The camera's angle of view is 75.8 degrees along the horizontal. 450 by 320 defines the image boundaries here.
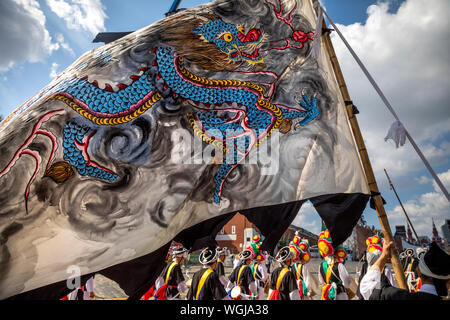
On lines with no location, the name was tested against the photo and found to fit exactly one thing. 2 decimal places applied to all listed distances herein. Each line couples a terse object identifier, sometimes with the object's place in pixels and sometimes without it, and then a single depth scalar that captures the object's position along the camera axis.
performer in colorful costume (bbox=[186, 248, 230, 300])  5.02
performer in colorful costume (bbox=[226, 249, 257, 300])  8.24
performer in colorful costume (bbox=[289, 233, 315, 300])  7.28
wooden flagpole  2.65
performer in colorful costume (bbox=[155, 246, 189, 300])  7.01
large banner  2.71
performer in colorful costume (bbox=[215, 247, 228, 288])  8.62
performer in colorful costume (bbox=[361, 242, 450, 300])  2.33
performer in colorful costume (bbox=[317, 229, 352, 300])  6.32
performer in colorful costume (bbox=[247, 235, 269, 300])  9.09
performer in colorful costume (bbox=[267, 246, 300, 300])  6.15
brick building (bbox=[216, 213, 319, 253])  31.41
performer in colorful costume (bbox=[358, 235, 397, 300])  6.57
